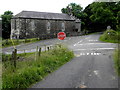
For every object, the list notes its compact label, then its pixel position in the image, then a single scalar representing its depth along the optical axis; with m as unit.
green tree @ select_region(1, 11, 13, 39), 39.72
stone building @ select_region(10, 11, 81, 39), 34.25
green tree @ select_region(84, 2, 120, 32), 31.42
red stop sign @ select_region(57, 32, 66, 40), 14.54
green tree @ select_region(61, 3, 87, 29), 47.71
